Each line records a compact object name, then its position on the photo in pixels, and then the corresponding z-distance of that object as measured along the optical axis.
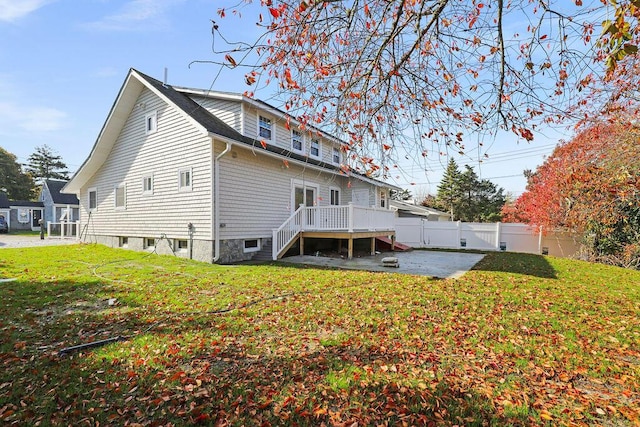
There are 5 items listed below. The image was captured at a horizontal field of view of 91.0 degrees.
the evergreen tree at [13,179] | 41.62
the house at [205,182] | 10.81
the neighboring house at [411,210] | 29.52
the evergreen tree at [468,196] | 34.54
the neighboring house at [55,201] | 30.75
